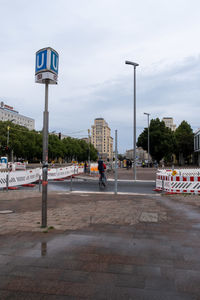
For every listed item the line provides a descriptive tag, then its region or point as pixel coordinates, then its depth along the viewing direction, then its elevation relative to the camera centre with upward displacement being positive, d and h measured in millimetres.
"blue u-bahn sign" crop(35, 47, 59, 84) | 5789 +2104
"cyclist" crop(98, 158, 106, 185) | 15719 -487
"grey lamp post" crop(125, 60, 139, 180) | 24719 +6839
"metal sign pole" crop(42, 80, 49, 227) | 5789 -85
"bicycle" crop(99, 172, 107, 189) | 16000 -1167
